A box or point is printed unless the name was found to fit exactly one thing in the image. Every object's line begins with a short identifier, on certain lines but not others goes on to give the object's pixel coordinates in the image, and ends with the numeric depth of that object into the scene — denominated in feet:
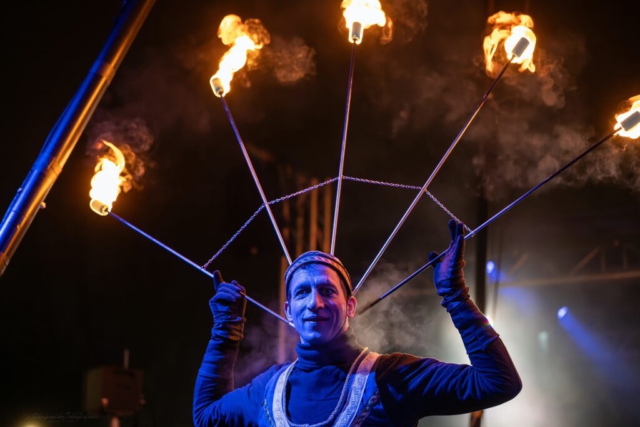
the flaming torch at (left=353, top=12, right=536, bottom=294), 12.91
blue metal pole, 14.61
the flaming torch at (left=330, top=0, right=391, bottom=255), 13.41
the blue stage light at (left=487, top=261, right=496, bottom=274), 26.78
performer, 8.02
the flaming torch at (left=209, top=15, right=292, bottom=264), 15.29
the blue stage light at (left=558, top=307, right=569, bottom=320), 26.84
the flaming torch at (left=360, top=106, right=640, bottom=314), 11.21
